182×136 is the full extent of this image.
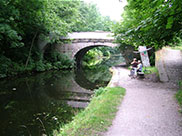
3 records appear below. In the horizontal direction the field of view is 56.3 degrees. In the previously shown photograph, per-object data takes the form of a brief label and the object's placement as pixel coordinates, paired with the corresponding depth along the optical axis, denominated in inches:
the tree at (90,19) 1095.0
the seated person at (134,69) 353.7
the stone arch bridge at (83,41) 684.7
